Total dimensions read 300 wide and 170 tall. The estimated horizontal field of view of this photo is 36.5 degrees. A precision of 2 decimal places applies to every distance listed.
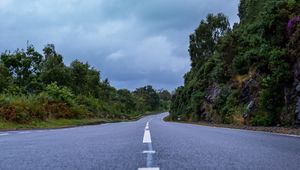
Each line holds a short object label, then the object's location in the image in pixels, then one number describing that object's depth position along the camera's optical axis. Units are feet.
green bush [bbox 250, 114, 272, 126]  82.61
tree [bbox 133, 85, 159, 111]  631.03
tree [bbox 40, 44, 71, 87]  178.09
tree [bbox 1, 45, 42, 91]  160.76
